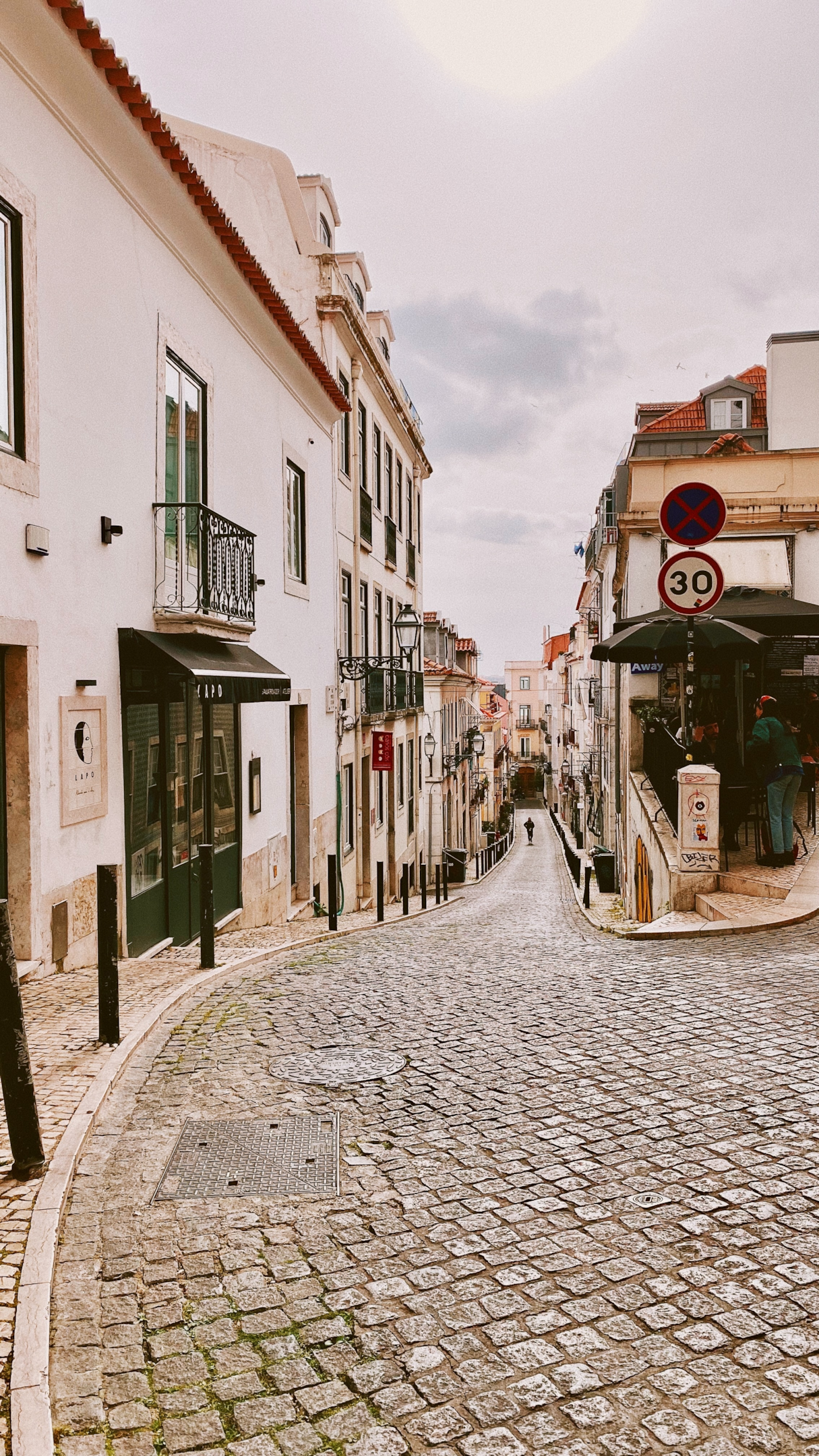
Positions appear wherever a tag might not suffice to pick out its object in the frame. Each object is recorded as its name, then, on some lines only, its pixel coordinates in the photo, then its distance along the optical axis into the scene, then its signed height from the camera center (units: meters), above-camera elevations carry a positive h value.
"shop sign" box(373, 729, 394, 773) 18.70 -0.48
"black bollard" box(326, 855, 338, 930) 10.98 -1.91
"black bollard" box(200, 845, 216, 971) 7.75 -1.45
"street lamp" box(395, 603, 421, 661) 17.20 +1.74
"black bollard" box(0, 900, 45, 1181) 3.60 -1.27
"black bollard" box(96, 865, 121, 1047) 5.34 -1.25
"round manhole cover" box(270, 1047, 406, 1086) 4.98 -1.74
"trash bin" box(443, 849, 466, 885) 32.78 -4.63
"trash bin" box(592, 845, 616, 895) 23.62 -3.53
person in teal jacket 9.05 -0.36
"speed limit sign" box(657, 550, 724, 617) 8.60 +1.20
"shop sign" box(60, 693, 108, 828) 6.94 -0.21
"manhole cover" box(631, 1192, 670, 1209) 3.58 -1.72
